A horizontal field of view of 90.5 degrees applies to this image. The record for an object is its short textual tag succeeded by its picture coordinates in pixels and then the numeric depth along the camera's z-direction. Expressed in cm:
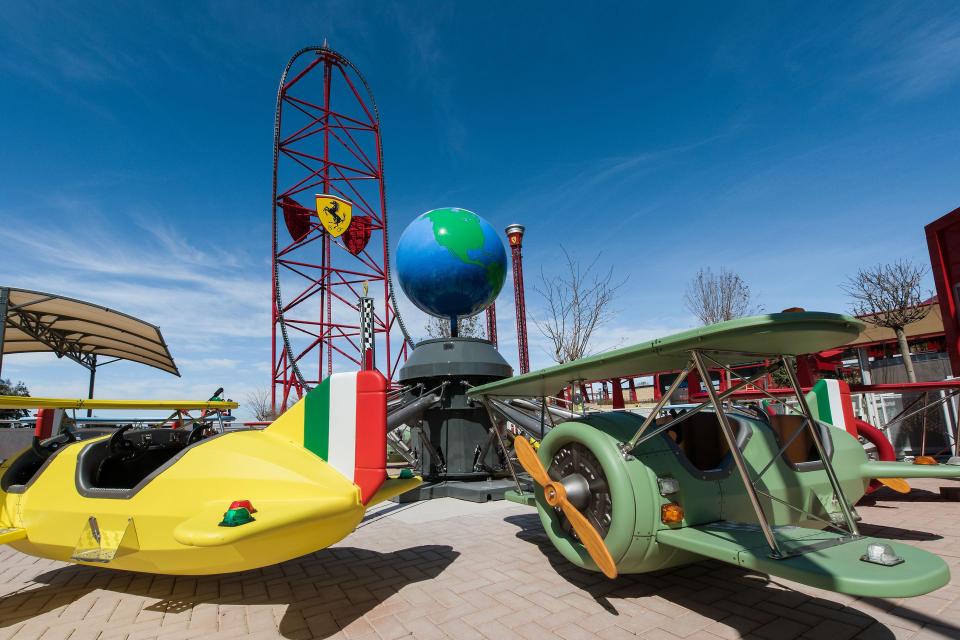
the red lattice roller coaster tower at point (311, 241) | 1866
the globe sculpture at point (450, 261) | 1008
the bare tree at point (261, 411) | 4678
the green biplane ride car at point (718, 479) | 294
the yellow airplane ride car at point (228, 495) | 355
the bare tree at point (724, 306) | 2484
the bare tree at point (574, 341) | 1866
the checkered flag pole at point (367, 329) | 691
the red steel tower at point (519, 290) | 2631
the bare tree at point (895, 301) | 1980
